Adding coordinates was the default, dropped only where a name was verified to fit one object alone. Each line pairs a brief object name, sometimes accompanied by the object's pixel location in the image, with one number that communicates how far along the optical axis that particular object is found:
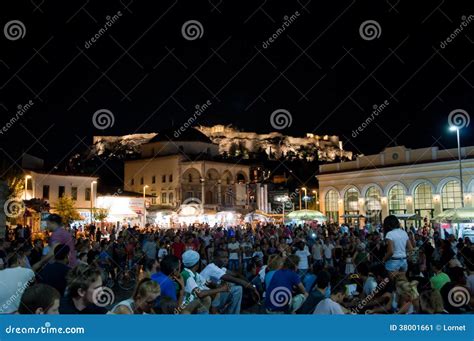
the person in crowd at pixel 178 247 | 15.48
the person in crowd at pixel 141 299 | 4.94
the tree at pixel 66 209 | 42.31
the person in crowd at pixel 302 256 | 14.15
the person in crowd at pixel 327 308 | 5.82
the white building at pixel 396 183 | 41.00
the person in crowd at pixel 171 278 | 6.03
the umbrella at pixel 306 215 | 31.62
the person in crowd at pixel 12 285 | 5.45
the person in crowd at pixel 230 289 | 7.32
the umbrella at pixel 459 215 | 20.20
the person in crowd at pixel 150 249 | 15.52
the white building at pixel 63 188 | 50.16
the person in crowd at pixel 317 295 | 6.46
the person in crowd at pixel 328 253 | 16.44
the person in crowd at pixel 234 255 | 16.89
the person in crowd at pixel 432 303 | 5.53
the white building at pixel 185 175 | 67.50
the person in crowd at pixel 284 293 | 7.28
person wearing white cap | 6.29
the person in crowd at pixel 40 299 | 4.13
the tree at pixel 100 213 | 37.78
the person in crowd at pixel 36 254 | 12.66
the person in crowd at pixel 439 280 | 7.79
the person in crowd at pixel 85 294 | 4.78
